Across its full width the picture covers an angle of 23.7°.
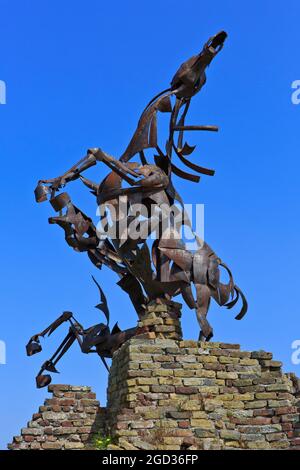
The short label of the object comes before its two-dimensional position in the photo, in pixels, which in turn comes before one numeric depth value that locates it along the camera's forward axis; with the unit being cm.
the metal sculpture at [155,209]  1134
